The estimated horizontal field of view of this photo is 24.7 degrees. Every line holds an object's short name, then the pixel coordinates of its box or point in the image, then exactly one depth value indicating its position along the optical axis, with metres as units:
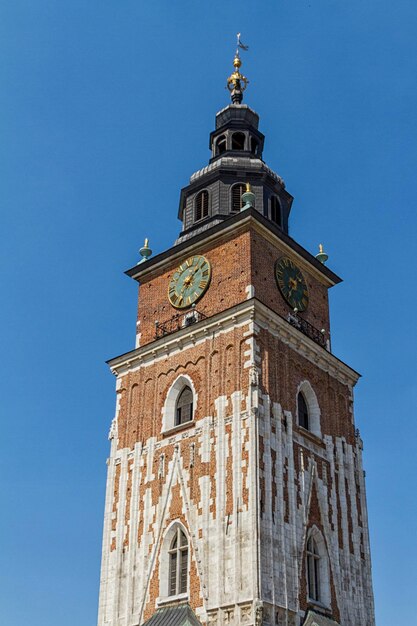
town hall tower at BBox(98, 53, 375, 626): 31.52
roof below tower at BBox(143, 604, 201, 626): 30.67
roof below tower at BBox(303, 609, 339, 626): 31.02
